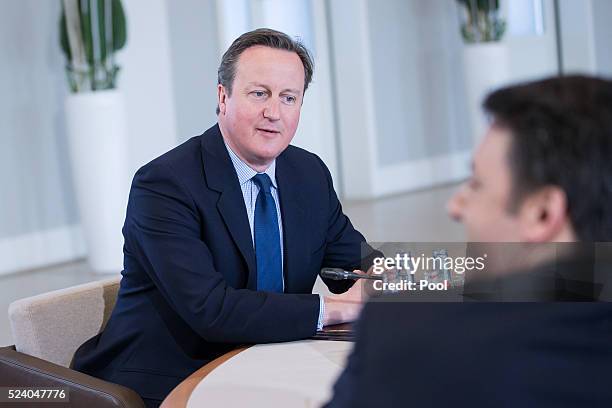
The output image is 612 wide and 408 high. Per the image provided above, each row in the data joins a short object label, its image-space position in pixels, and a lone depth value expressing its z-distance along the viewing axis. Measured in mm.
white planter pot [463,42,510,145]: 8391
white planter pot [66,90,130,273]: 6004
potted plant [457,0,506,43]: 8461
